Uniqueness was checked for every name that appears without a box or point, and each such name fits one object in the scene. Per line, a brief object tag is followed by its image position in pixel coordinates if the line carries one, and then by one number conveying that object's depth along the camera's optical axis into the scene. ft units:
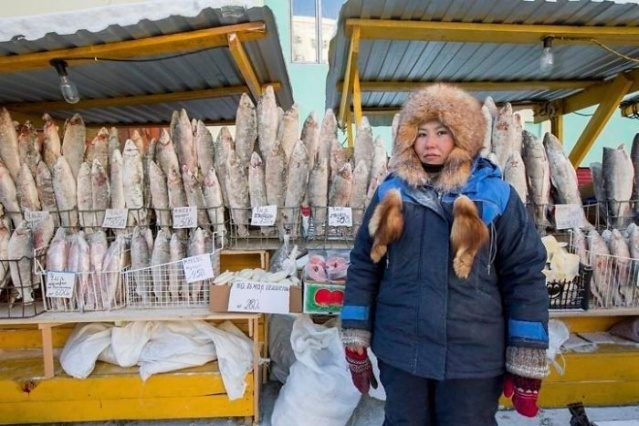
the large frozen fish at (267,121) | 9.38
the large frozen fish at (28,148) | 9.45
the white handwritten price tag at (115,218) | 8.96
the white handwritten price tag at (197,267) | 8.38
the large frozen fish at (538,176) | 8.99
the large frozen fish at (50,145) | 9.53
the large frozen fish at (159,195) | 8.96
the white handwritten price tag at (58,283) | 8.18
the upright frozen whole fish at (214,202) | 8.94
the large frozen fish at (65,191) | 9.04
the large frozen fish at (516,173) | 8.70
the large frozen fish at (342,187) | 8.79
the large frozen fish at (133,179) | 8.98
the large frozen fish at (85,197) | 9.10
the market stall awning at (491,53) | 8.84
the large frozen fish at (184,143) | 9.37
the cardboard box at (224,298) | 8.09
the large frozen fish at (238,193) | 8.99
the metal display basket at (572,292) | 8.25
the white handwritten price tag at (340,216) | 8.82
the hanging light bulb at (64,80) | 9.19
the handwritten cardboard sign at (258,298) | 8.07
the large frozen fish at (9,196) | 9.05
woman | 5.14
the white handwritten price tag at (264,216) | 8.94
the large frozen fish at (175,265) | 8.52
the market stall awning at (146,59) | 8.05
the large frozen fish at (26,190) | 9.11
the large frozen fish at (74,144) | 9.54
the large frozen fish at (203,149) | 9.37
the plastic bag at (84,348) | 8.47
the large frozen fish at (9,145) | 9.27
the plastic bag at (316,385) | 8.09
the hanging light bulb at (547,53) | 9.58
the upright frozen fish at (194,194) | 8.93
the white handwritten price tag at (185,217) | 8.90
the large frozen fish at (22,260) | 8.50
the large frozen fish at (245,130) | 9.35
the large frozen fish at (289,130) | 9.56
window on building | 26.03
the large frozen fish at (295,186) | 8.91
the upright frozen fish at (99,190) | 8.99
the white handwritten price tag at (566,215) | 9.00
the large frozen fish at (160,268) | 8.58
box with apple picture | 7.92
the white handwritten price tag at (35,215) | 8.98
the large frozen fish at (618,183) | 9.12
